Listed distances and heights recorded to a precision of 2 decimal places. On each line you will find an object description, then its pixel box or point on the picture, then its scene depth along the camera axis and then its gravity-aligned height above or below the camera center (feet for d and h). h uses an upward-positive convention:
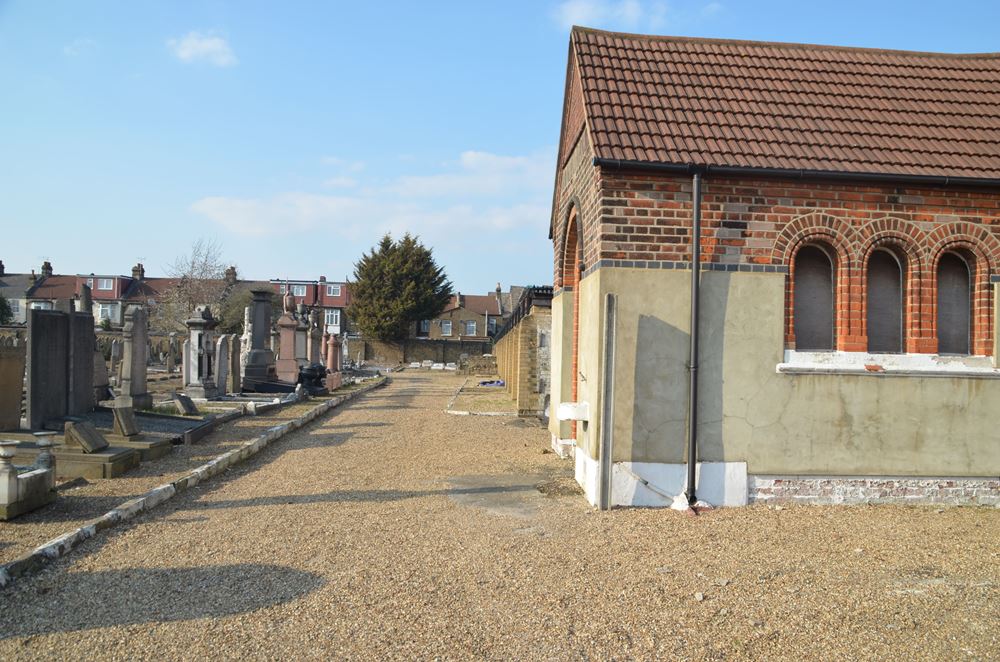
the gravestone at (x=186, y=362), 56.45 -1.77
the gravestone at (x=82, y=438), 27.99 -3.86
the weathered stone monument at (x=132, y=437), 31.55 -4.41
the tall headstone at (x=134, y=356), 42.32 -1.02
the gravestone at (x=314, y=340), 85.51 +0.12
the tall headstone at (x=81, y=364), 36.27 -1.33
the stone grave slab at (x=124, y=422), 32.60 -3.76
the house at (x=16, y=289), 198.16 +13.26
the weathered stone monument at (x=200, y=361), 55.67 -1.67
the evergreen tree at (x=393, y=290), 198.29 +14.45
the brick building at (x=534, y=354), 51.57 -0.73
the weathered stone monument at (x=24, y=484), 20.70 -4.33
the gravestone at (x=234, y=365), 61.62 -2.15
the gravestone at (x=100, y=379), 44.47 -2.51
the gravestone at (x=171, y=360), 97.72 -2.86
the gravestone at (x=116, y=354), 79.09 -1.73
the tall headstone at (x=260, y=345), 70.03 -0.48
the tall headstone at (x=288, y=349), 75.56 -0.88
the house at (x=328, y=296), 240.53 +15.35
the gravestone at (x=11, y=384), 31.89 -2.08
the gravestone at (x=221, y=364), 58.23 -1.94
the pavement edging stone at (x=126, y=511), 16.72 -5.16
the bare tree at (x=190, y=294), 144.36 +9.58
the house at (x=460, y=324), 248.32 +6.42
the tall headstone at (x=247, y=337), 72.23 +0.30
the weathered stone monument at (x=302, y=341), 78.57 -0.03
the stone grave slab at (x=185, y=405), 45.21 -4.09
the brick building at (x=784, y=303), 24.77 +1.58
